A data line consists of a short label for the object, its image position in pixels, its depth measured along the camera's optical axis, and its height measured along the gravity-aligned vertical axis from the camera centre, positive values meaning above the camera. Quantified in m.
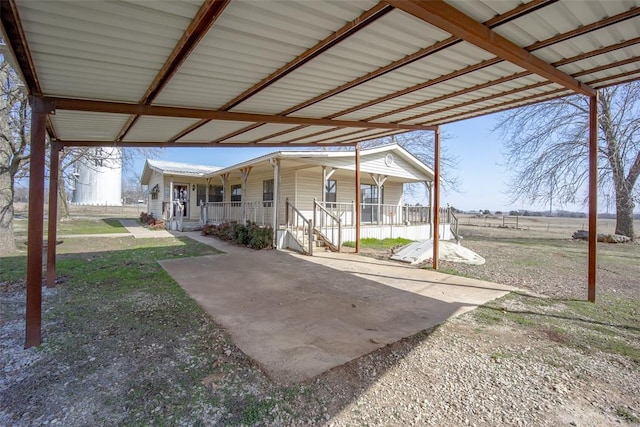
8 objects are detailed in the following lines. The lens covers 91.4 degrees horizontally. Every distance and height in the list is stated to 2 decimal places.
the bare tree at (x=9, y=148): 8.39 +1.62
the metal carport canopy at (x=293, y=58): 2.56 +1.65
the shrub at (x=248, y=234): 10.22 -0.88
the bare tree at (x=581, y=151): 15.77 +3.31
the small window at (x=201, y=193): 18.80 +0.95
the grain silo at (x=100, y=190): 47.06 +2.70
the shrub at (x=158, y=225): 16.71 -0.92
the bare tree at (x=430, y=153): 25.08 +4.82
